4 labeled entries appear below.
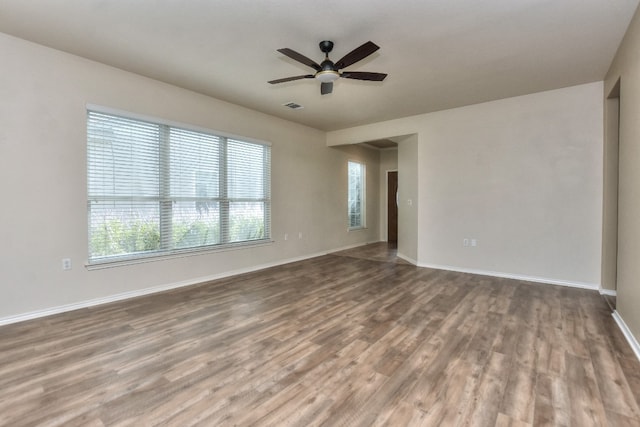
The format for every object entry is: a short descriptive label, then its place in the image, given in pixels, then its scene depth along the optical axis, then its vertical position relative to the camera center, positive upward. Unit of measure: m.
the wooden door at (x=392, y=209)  8.58 -0.05
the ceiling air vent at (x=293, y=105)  4.90 +1.69
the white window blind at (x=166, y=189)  3.60 +0.27
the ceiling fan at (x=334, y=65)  2.59 +1.33
